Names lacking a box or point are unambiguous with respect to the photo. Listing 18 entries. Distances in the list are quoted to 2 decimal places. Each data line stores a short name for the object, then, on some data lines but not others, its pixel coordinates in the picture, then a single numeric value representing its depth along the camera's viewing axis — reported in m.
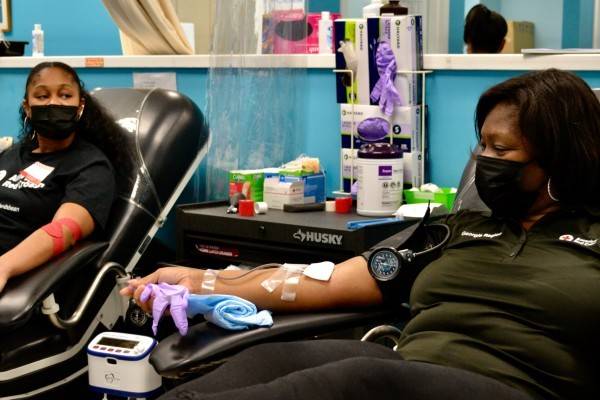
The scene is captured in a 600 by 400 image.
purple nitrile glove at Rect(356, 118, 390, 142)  4.18
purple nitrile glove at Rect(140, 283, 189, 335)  2.90
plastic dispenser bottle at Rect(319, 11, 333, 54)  4.70
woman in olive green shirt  2.31
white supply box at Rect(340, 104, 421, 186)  4.18
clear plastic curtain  4.66
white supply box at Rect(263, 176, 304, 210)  4.24
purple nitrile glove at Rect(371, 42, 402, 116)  4.14
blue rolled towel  2.82
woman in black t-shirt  4.06
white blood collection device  3.50
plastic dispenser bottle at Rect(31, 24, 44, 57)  6.75
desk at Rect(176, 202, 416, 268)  3.65
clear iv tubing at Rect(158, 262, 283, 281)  3.28
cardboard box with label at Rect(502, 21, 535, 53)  10.12
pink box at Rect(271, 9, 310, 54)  4.68
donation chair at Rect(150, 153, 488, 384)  2.67
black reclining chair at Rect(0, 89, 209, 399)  3.59
